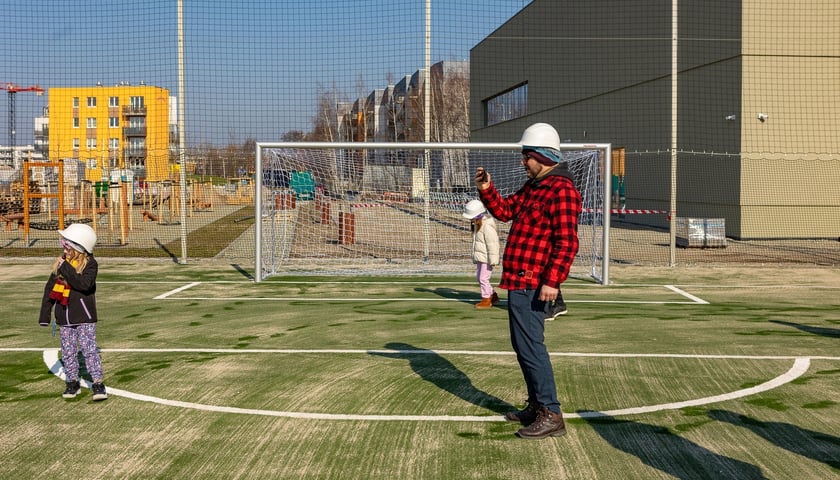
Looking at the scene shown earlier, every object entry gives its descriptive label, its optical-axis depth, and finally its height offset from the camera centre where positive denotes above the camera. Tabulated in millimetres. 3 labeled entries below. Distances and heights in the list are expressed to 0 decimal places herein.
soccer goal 16375 -1
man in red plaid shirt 5316 -323
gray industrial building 24312 +3091
